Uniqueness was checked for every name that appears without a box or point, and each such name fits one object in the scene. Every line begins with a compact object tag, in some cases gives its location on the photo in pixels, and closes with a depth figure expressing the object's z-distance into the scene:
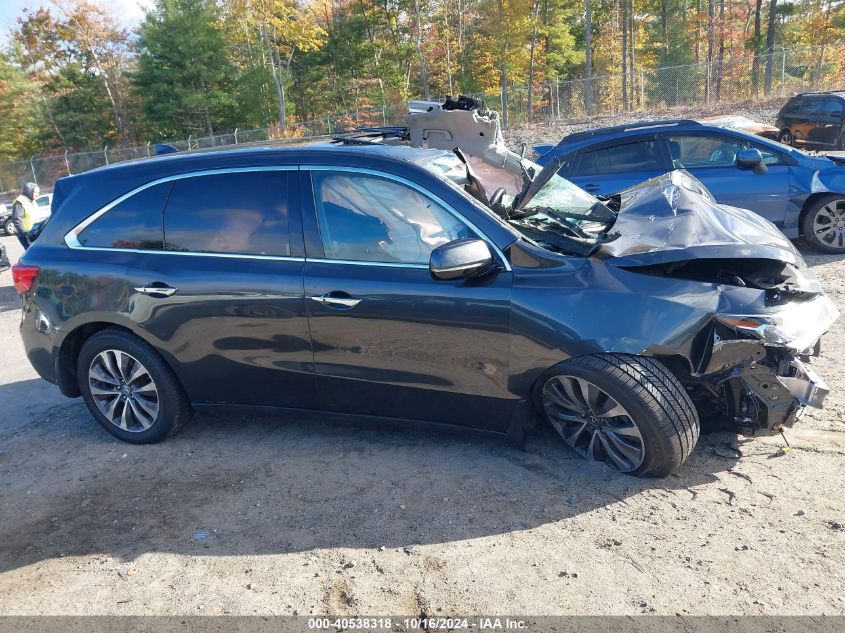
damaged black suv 3.37
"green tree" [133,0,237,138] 38.12
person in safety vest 11.09
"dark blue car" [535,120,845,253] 7.99
